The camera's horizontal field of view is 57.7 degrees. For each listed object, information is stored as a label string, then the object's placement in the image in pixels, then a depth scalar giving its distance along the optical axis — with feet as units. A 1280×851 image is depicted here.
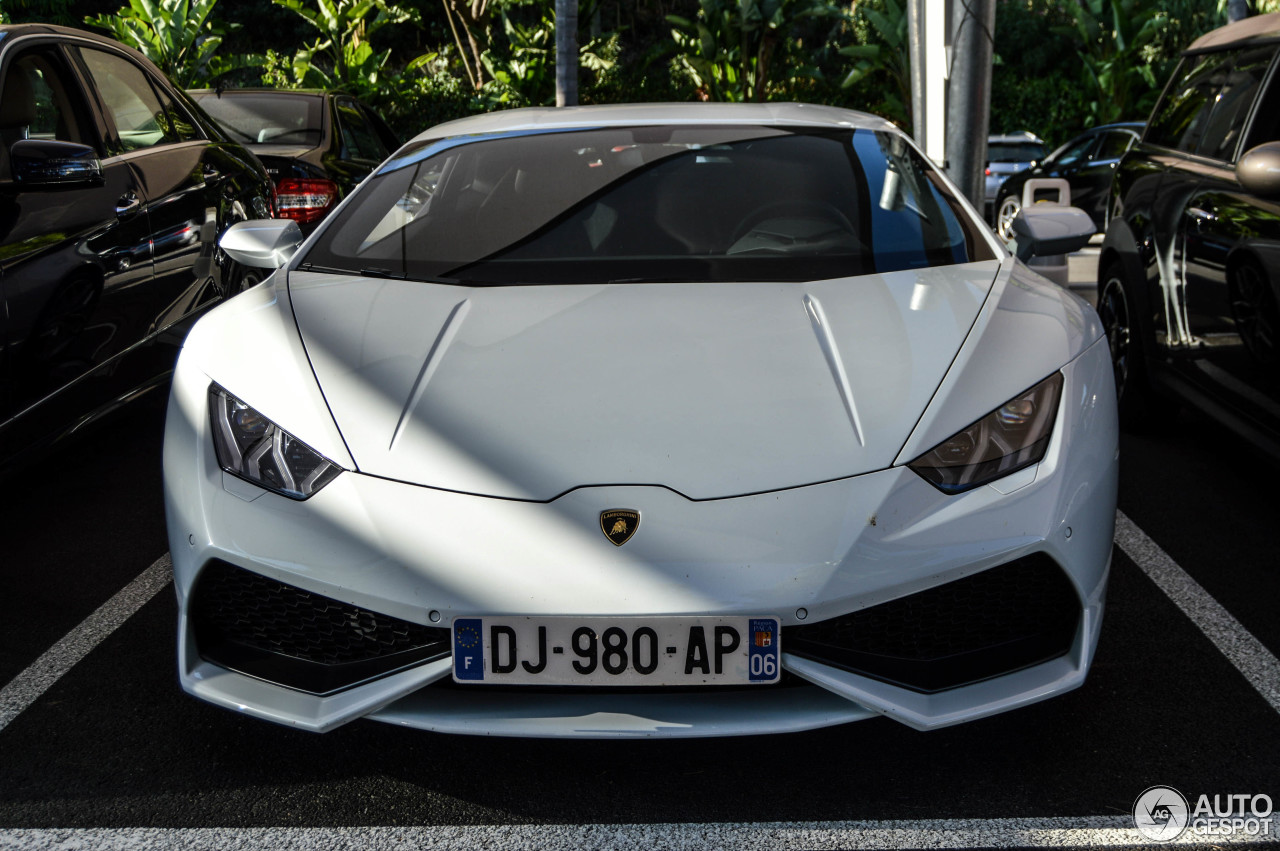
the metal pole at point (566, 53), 48.34
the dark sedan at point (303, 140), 20.13
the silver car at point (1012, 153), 54.29
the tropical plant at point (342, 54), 56.85
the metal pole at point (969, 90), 22.09
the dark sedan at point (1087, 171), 39.52
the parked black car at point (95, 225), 10.61
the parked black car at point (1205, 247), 10.84
